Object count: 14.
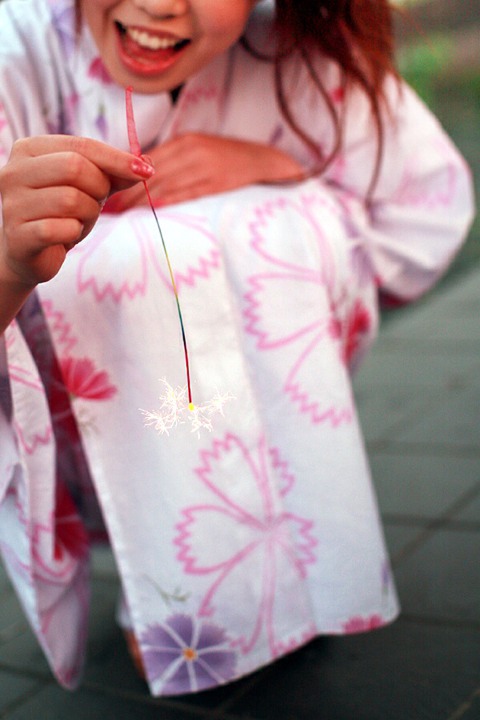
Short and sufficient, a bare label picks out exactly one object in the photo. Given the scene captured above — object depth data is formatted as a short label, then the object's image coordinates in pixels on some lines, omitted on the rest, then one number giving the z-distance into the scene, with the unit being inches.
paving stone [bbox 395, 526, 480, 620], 61.6
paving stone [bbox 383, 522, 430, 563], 68.5
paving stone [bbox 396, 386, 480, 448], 85.4
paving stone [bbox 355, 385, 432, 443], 91.4
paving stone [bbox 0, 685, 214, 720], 56.6
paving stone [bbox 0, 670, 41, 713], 59.0
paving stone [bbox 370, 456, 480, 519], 74.2
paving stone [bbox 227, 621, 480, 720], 54.4
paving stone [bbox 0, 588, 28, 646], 65.3
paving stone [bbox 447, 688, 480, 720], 52.9
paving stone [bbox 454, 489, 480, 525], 71.2
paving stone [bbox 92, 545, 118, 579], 70.8
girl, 51.5
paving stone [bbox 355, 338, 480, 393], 105.4
